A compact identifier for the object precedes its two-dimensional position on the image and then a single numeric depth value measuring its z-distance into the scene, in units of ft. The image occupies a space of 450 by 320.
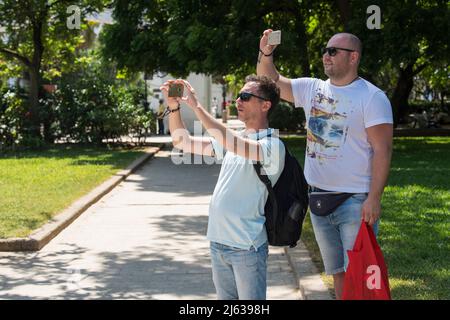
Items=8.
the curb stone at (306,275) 20.75
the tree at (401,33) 69.00
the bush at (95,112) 82.84
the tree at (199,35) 70.38
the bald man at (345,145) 14.90
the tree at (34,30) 83.92
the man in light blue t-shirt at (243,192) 13.11
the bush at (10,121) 81.05
